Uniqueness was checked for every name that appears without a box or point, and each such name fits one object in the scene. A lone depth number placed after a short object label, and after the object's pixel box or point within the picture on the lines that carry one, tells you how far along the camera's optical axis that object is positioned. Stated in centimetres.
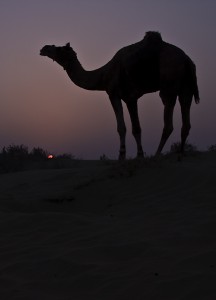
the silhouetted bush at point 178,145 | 1509
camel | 1096
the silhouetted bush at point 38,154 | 1747
